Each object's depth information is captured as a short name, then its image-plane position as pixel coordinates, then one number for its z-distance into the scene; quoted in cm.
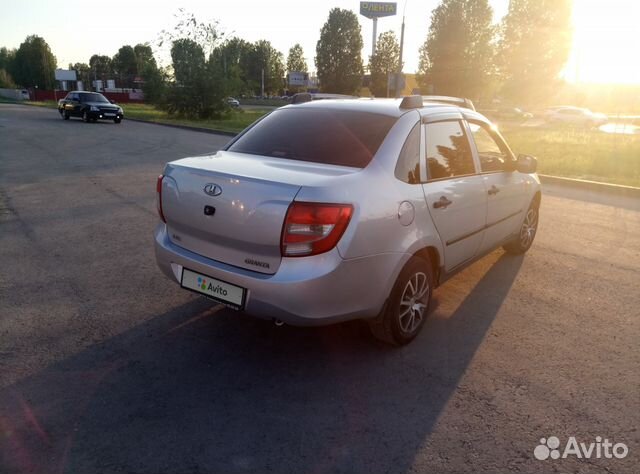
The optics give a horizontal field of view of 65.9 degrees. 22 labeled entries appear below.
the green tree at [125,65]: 11650
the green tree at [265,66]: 9850
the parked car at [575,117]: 3444
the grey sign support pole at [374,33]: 6519
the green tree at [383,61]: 6700
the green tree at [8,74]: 10525
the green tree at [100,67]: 11362
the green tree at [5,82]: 10488
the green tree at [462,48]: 5097
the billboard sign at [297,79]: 9581
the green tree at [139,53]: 11381
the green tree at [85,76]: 10900
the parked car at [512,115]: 4072
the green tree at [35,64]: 9306
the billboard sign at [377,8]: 7031
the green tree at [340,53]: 7631
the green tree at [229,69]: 3128
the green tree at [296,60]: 10244
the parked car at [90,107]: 2602
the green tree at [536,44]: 5303
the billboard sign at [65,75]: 9281
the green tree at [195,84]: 3047
